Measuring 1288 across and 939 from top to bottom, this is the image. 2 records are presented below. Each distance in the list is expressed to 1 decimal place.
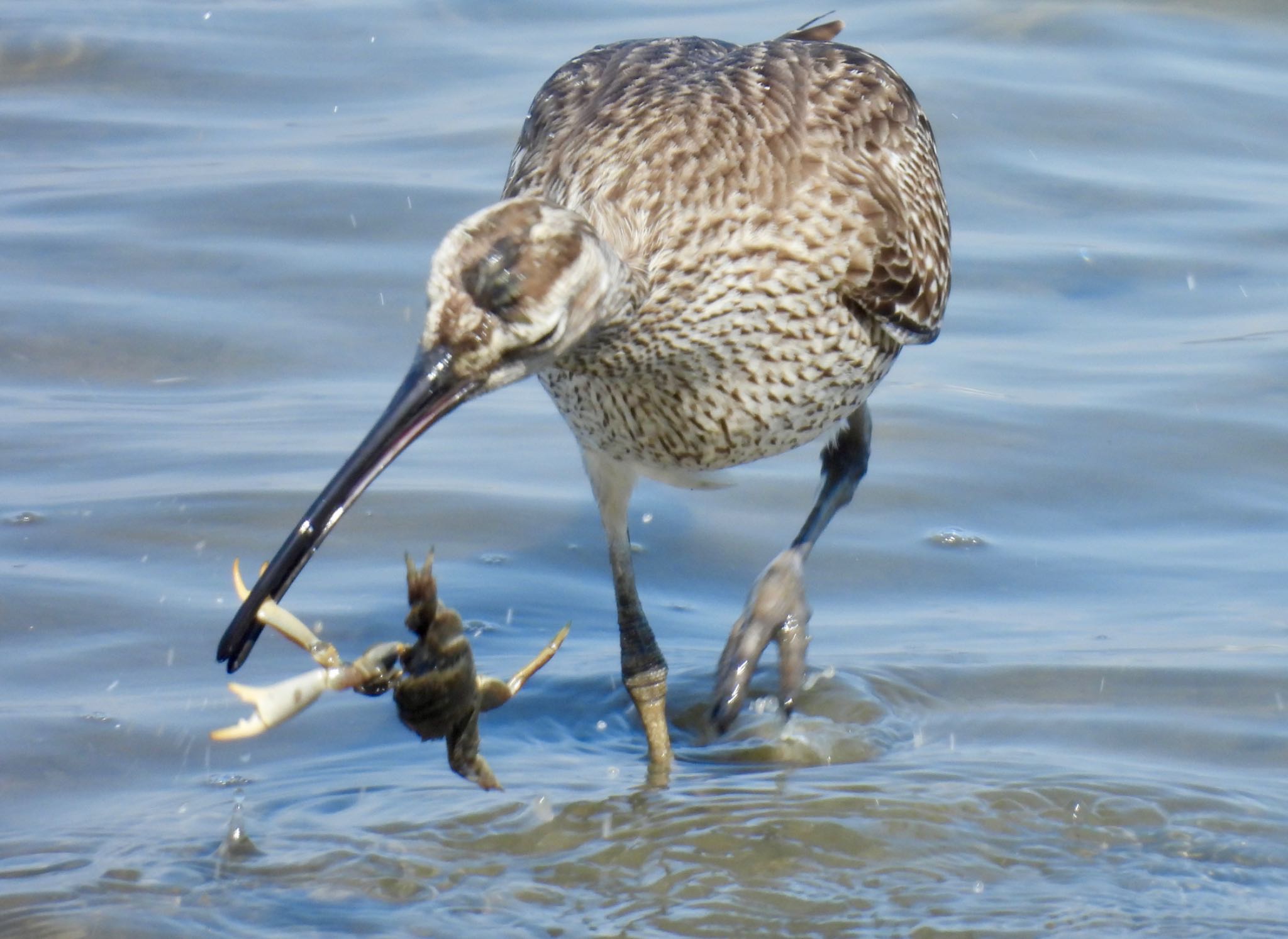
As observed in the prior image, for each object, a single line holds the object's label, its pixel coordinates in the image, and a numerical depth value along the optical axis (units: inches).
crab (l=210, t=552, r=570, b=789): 337.4
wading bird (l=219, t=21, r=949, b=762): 365.1
